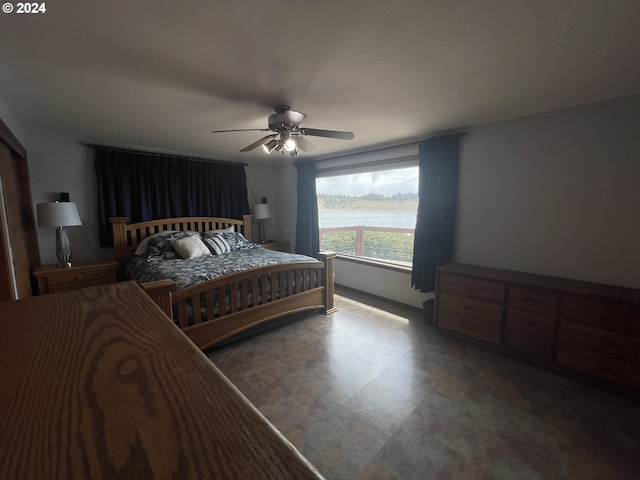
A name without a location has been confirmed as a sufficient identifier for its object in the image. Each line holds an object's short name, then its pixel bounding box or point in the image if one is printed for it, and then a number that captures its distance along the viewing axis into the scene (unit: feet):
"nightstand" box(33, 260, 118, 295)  8.77
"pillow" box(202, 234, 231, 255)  11.44
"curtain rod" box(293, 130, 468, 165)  9.57
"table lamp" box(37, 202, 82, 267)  8.82
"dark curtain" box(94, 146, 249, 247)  11.01
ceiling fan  6.82
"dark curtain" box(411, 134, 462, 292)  9.41
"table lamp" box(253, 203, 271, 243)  15.06
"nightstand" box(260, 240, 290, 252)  15.12
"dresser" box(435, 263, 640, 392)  6.01
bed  7.26
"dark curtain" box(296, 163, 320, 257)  14.40
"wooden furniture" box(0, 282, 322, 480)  0.91
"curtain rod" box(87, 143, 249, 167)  10.83
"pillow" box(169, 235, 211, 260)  10.56
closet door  6.30
